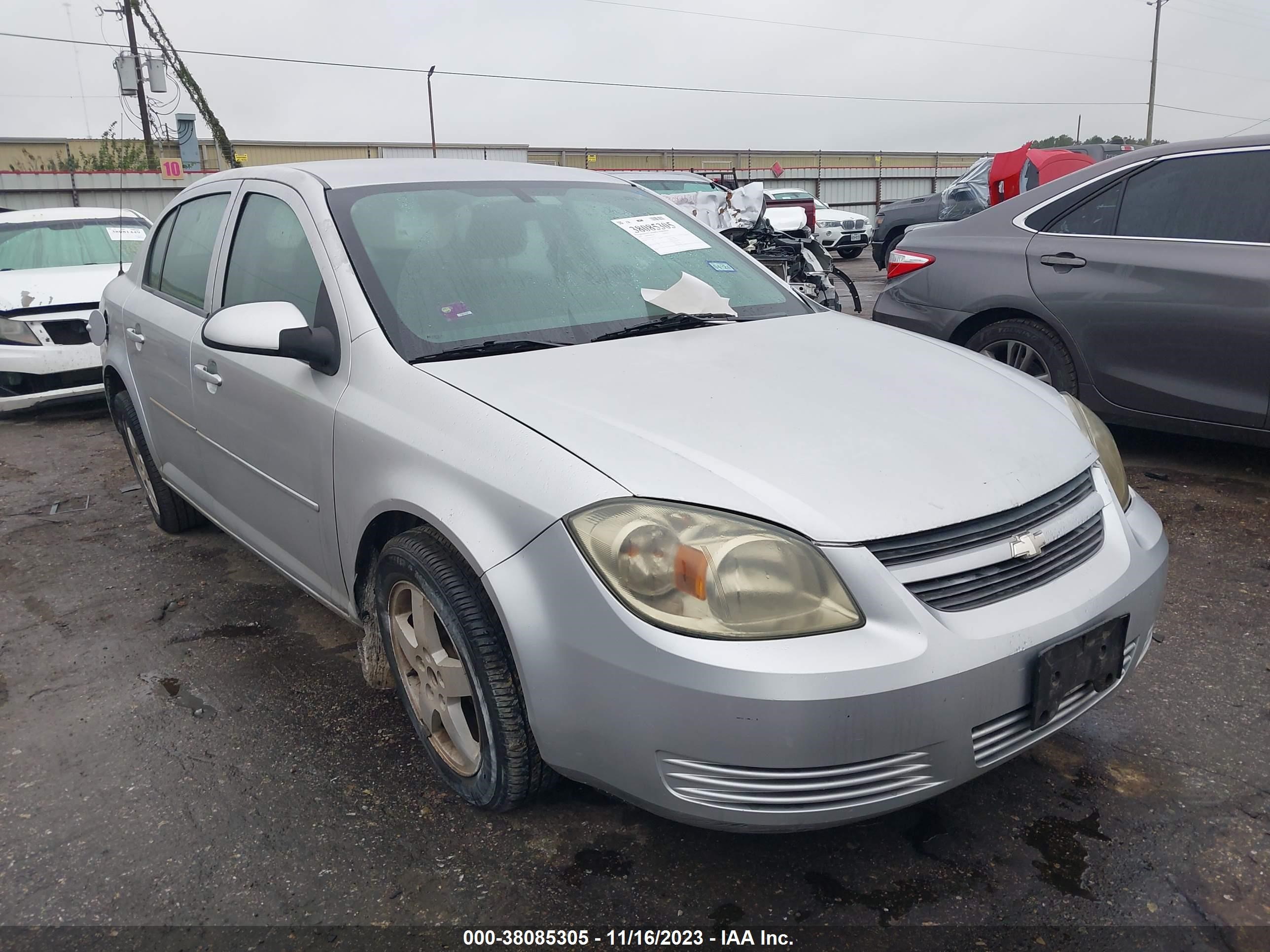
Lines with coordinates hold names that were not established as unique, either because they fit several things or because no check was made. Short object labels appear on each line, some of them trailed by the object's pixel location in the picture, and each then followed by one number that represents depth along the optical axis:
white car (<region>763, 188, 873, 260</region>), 19.42
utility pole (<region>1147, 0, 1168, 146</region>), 44.03
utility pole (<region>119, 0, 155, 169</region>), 26.88
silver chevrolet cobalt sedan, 1.69
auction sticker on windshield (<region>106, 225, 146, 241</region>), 7.77
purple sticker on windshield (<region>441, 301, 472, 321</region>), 2.48
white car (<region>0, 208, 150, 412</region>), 6.43
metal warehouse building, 23.42
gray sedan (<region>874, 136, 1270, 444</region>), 3.91
